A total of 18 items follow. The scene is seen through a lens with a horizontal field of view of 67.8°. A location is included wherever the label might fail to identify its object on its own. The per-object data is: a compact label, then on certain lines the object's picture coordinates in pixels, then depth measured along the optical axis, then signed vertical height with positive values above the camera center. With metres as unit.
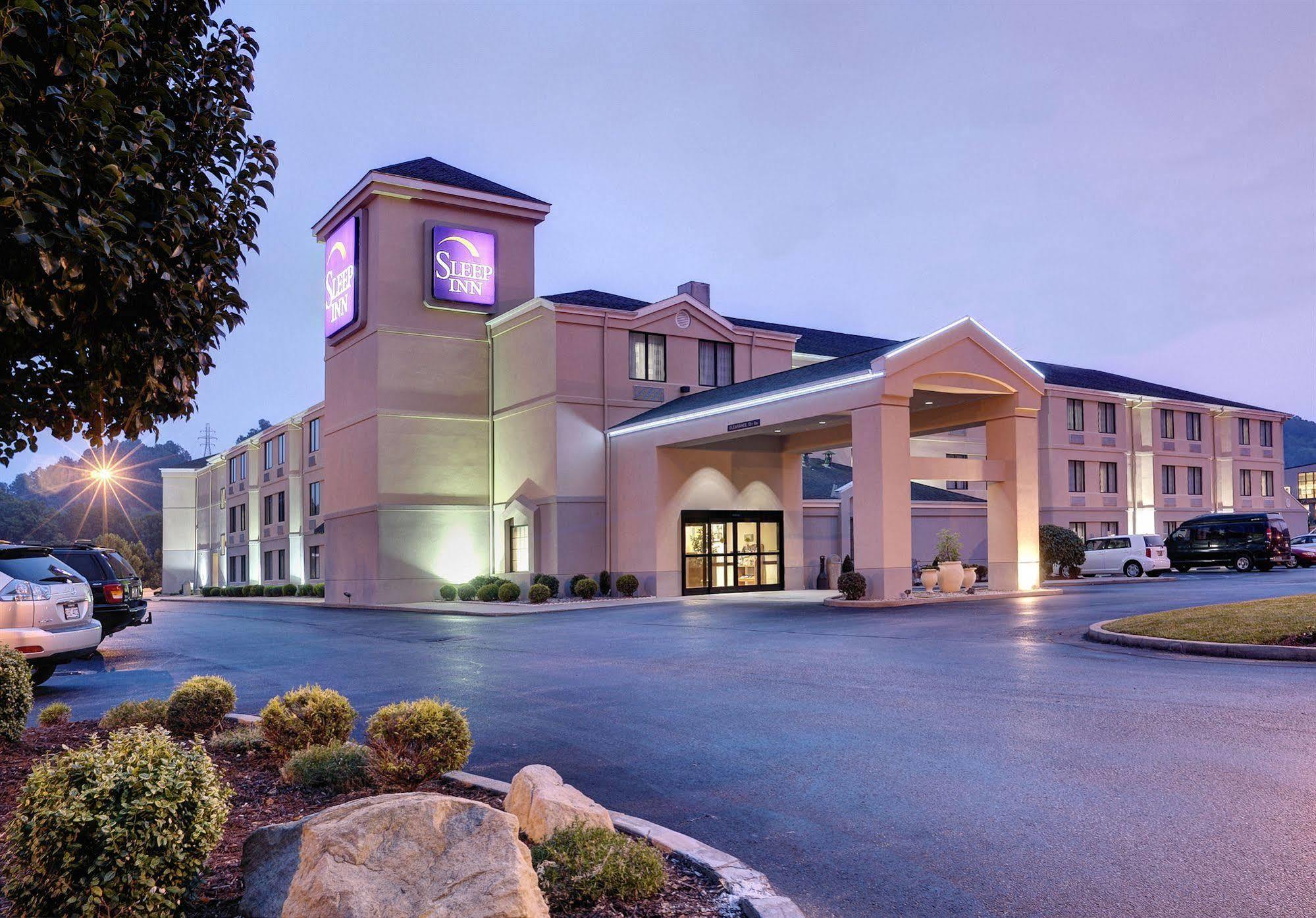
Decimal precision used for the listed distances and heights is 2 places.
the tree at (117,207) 4.98 +1.72
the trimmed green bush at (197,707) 8.60 -1.72
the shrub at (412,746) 6.62 -1.61
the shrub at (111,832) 4.07 -1.37
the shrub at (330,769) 6.68 -1.77
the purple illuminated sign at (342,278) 37.94 +9.27
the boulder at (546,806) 5.51 -1.72
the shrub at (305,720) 7.48 -1.62
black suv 19.06 -1.40
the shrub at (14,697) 7.61 -1.43
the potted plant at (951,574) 28.22 -2.06
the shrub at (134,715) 8.38 -1.75
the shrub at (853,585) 25.64 -2.13
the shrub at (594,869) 4.77 -1.80
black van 39.50 -1.78
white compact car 39.59 -2.29
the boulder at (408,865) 3.89 -1.46
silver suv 11.78 -1.19
